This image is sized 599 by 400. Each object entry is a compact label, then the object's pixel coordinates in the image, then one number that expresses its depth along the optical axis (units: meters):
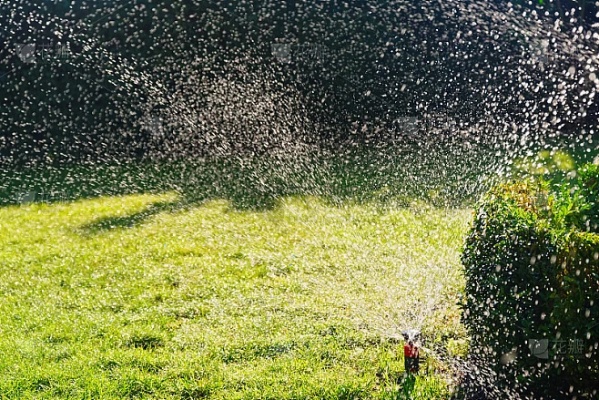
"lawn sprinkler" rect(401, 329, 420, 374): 3.29
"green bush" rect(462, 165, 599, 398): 2.70
